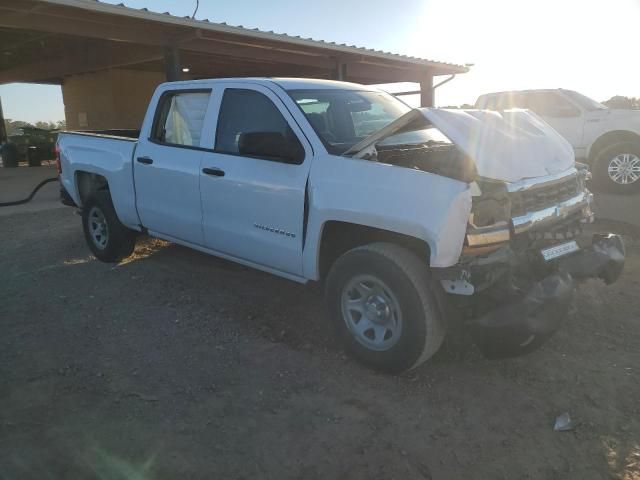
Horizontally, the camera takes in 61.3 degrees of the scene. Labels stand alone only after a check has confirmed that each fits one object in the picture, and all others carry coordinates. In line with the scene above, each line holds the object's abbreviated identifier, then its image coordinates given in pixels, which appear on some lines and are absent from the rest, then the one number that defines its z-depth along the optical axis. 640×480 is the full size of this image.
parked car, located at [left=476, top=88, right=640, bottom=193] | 9.15
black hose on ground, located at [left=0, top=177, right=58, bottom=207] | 10.42
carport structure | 10.49
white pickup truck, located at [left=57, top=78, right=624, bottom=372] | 3.12
